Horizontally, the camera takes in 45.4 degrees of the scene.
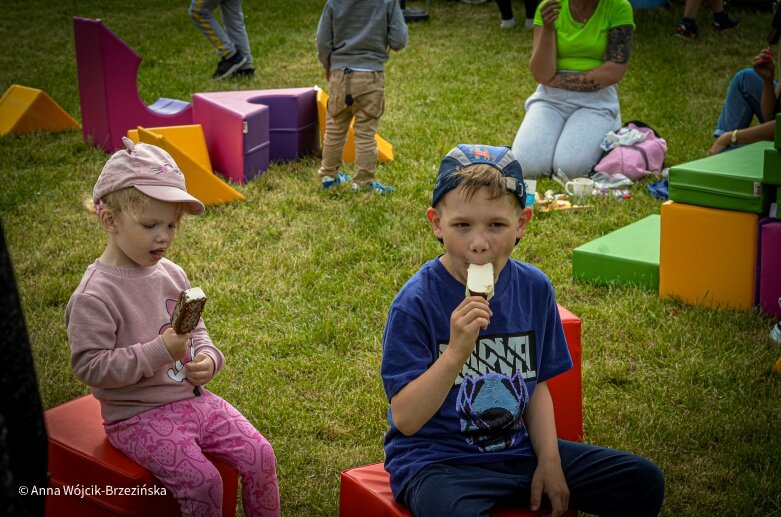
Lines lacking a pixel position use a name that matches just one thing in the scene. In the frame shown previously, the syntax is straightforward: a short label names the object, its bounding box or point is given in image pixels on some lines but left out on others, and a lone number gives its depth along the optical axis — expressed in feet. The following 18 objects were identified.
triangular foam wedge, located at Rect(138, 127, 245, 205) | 18.40
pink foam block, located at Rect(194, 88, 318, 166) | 22.08
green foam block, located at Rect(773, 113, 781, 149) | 12.75
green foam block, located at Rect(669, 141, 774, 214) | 13.91
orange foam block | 14.19
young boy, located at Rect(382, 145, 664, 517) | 7.61
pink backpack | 20.70
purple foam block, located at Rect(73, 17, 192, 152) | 21.83
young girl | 8.30
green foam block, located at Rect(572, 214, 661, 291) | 15.29
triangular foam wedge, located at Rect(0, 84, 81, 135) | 24.29
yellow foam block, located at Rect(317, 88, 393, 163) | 22.47
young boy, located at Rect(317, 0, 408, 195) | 19.72
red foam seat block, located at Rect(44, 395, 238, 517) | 8.30
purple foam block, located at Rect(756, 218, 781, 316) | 13.75
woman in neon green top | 20.95
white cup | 19.77
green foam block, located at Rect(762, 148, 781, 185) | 13.38
